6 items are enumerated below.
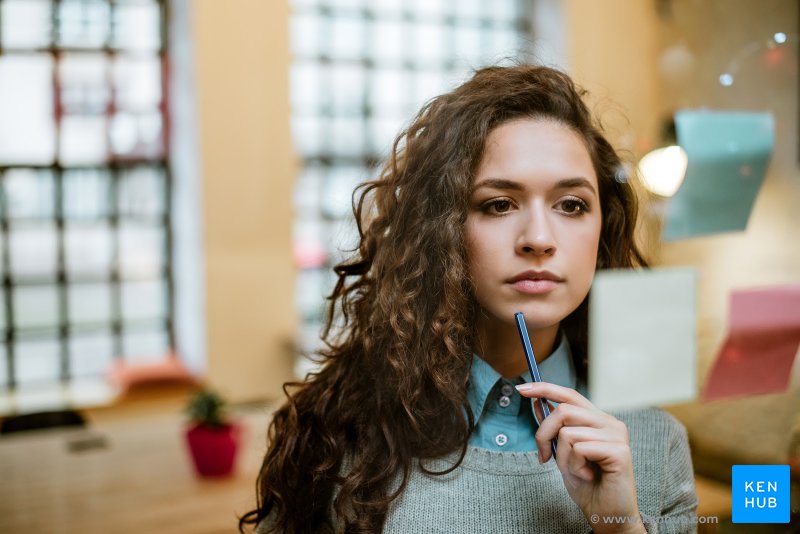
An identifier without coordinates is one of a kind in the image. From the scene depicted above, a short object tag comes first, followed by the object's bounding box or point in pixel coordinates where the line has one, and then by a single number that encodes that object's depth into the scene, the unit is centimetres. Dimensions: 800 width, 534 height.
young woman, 59
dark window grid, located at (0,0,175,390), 378
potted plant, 211
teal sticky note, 68
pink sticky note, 71
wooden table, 180
